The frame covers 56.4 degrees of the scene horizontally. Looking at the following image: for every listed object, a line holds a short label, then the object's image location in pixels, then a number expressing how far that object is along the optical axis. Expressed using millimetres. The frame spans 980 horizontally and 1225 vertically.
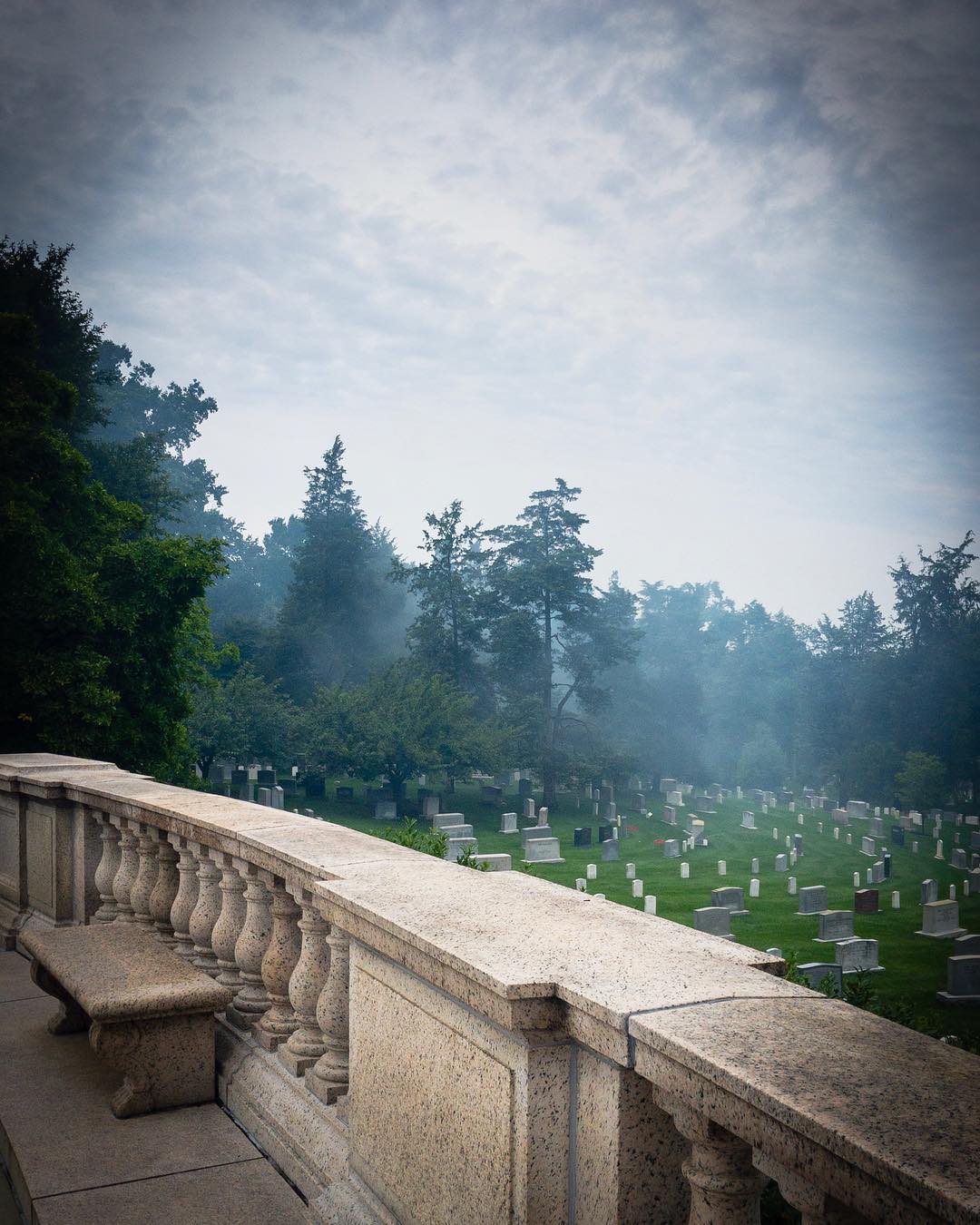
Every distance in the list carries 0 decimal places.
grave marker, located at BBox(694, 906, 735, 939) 21016
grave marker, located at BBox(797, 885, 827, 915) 24281
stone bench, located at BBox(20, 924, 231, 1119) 3312
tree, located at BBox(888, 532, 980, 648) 61562
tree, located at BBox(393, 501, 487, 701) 50969
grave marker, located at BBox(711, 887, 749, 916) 23422
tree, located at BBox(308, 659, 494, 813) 38469
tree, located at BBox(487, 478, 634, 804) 49188
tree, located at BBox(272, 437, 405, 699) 54594
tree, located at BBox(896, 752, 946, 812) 47000
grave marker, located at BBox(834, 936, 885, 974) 18828
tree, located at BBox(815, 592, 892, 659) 67875
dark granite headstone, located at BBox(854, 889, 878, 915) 25078
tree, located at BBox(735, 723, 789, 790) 63750
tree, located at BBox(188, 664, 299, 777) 37031
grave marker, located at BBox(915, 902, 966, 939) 22406
